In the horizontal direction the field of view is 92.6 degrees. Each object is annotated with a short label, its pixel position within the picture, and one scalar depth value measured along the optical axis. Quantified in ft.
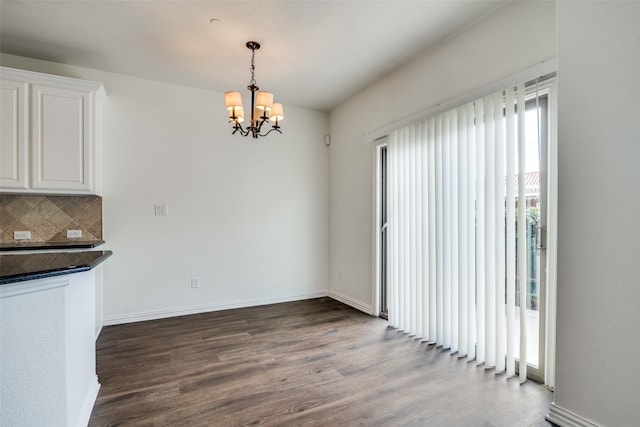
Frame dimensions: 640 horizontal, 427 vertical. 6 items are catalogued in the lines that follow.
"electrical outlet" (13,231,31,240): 9.75
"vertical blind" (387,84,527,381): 7.41
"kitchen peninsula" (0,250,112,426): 4.15
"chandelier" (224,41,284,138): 8.40
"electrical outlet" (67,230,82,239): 10.41
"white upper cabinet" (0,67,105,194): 8.89
